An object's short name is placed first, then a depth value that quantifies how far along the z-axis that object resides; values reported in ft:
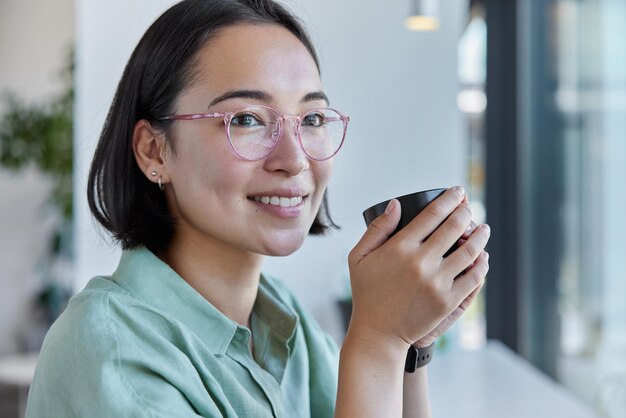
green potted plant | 13.43
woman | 2.48
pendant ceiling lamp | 6.93
